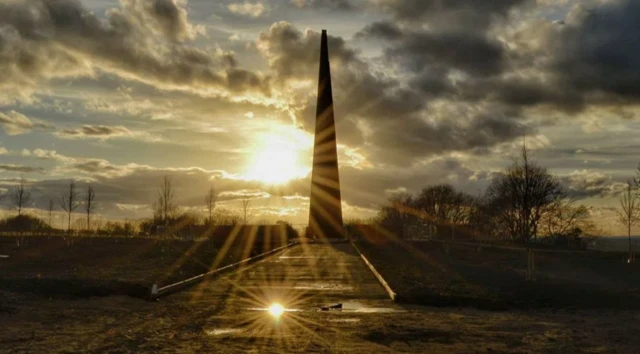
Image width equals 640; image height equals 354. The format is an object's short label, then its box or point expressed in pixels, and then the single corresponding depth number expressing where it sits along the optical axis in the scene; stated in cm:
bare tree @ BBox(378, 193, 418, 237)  11425
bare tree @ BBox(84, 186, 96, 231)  6103
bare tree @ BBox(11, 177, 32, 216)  5896
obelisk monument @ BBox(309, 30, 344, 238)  7019
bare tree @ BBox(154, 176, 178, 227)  5848
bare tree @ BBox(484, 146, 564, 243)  6444
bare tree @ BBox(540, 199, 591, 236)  6788
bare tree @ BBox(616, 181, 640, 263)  4453
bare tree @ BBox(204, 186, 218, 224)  7388
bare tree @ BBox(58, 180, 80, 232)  6028
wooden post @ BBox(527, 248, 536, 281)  2342
